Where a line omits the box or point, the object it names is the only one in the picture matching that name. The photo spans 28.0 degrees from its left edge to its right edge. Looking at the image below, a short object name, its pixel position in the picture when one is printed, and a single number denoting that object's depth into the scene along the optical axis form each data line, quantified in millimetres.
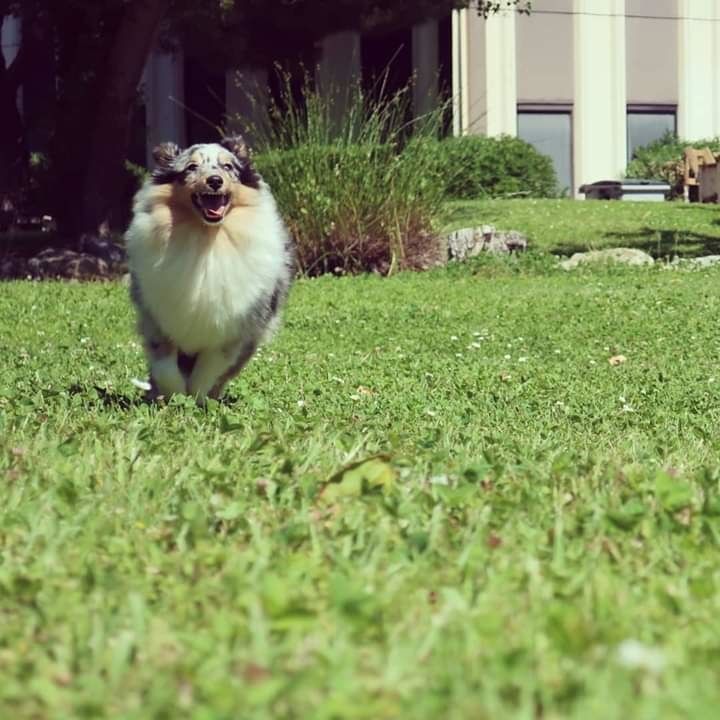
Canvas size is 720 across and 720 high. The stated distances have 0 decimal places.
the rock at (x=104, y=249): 18859
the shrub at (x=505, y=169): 27969
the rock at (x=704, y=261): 17109
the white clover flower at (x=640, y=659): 2090
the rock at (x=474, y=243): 17719
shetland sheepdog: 6867
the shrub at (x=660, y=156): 33191
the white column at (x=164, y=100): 37281
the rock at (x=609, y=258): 17016
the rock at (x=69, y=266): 17953
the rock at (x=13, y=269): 17922
